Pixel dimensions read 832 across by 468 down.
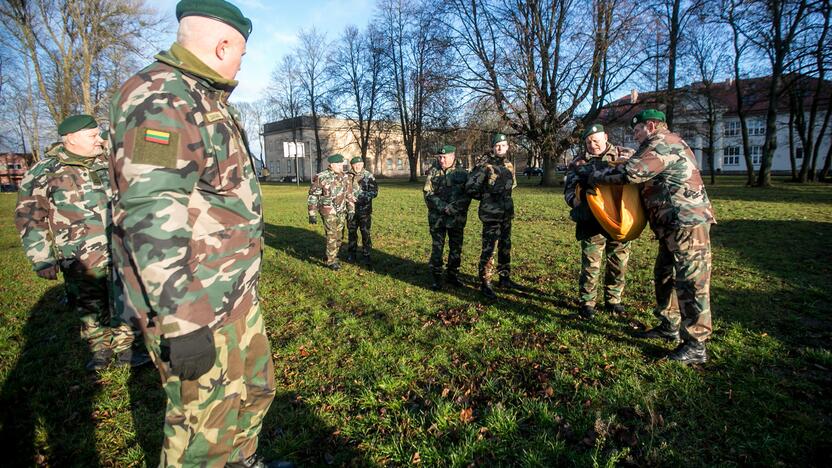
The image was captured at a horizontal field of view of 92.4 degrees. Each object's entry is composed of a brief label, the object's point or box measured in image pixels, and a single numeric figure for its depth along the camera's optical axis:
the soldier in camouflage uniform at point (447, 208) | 6.63
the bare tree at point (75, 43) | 21.92
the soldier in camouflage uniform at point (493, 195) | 6.14
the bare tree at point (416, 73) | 27.62
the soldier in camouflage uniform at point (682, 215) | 3.81
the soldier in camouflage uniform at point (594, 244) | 4.90
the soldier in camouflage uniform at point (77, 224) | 4.05
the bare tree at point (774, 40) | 20.13
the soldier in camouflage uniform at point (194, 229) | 1.73
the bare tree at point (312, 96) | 45.47
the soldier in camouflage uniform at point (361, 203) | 8.82
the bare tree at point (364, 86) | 40.66
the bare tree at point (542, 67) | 24.00
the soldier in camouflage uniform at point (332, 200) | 8.13
